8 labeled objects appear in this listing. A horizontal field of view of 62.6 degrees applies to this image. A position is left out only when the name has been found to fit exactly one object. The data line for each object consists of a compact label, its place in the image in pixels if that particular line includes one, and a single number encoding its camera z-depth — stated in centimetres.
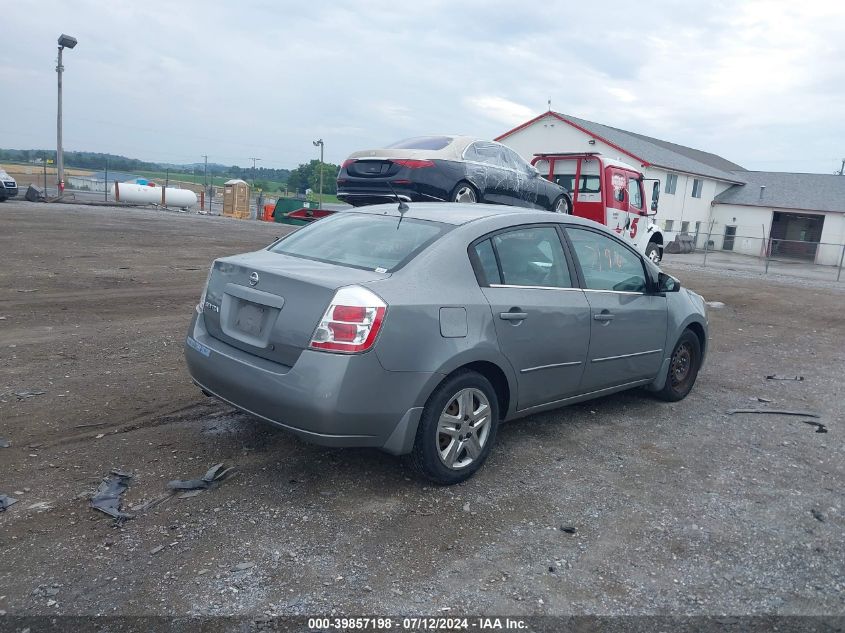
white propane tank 3481
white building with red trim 3916
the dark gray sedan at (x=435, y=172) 961
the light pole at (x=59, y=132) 2928
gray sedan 365
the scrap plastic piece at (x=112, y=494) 358
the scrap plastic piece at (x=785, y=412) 603
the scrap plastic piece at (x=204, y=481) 391
